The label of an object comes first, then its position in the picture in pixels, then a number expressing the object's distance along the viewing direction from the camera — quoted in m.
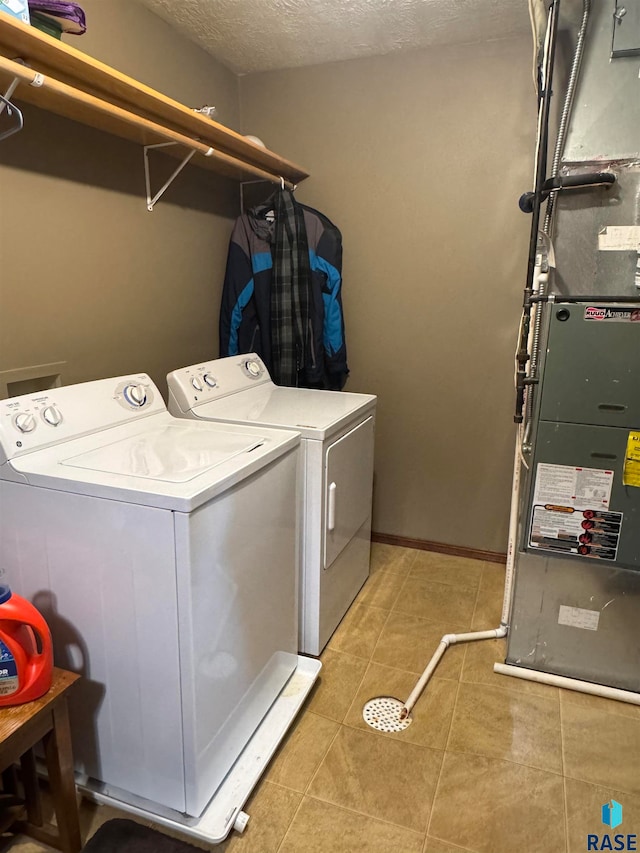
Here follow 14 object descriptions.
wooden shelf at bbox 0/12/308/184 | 1.36
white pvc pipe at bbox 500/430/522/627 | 2.02
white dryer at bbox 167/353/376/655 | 1.89
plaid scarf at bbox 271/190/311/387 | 2.54
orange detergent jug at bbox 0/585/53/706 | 1.19
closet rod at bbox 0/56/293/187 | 1.38
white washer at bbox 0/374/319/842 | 1.25
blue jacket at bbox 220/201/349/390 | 2.62
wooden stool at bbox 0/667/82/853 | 1.15
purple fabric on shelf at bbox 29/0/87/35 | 1.41
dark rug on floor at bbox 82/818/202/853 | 1.31
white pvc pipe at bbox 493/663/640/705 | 1.85
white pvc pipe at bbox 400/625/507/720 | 1.82
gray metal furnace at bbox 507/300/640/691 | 1.68
